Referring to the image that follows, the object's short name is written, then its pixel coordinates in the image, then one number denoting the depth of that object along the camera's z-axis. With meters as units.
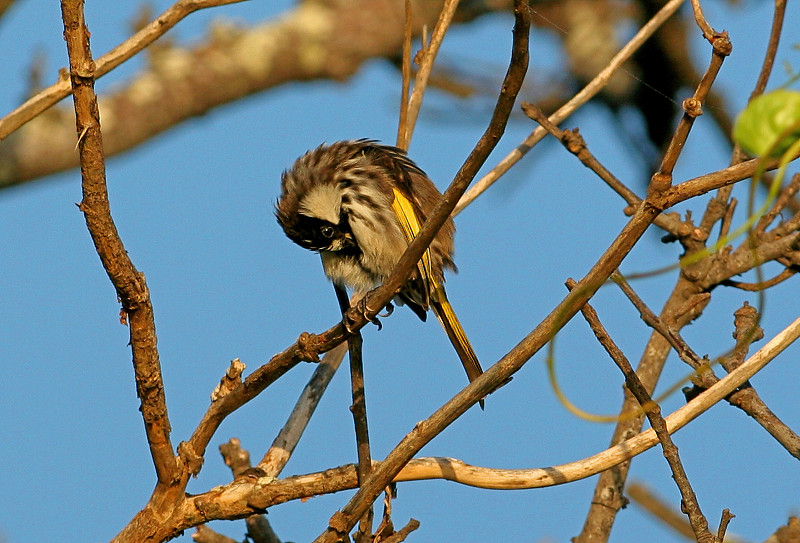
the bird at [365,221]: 5.82
